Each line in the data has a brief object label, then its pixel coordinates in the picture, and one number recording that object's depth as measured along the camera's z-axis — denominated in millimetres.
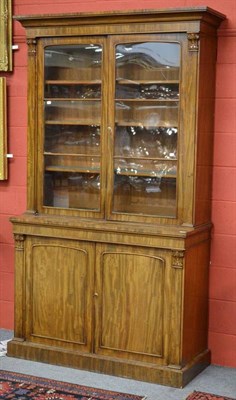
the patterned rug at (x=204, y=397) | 4387
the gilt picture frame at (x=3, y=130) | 5375
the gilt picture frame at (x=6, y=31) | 5320
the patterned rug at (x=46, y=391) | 4355
